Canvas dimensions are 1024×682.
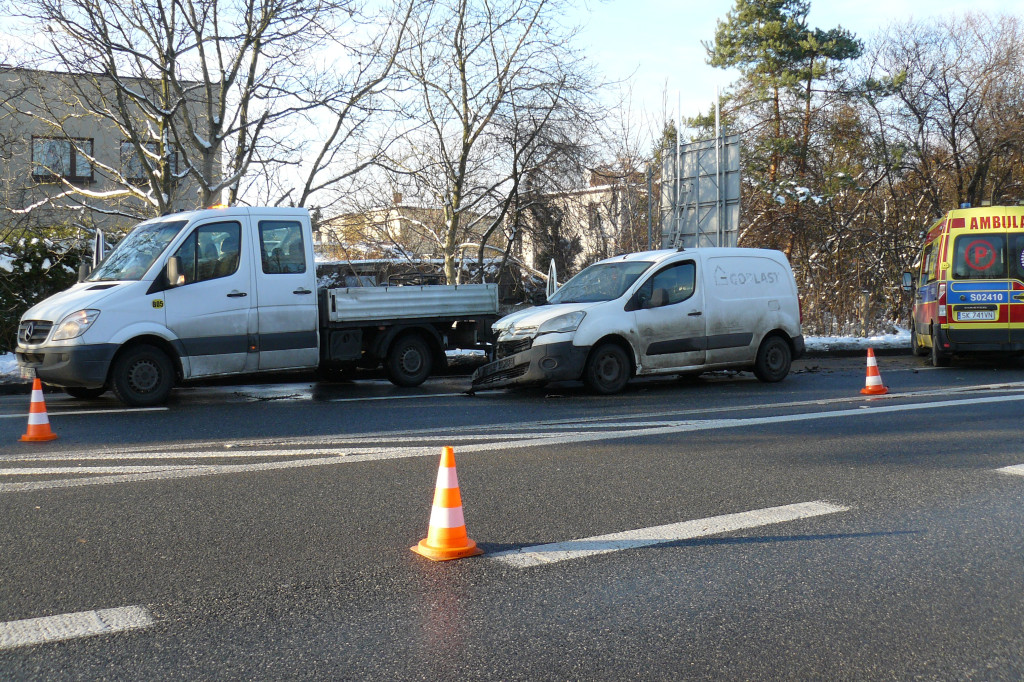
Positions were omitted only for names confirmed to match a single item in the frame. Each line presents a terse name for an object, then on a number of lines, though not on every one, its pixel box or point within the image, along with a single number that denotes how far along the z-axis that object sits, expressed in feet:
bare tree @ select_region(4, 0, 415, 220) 51.72
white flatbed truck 33.91
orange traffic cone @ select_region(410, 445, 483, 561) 15.52
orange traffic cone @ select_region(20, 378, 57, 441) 27.07
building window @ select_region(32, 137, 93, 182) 58.39
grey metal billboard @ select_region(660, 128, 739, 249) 66.59
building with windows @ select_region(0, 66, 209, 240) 54.95
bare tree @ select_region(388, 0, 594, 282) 66.39
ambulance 47.93
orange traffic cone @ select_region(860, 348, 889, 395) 37.11
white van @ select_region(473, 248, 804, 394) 36.76
